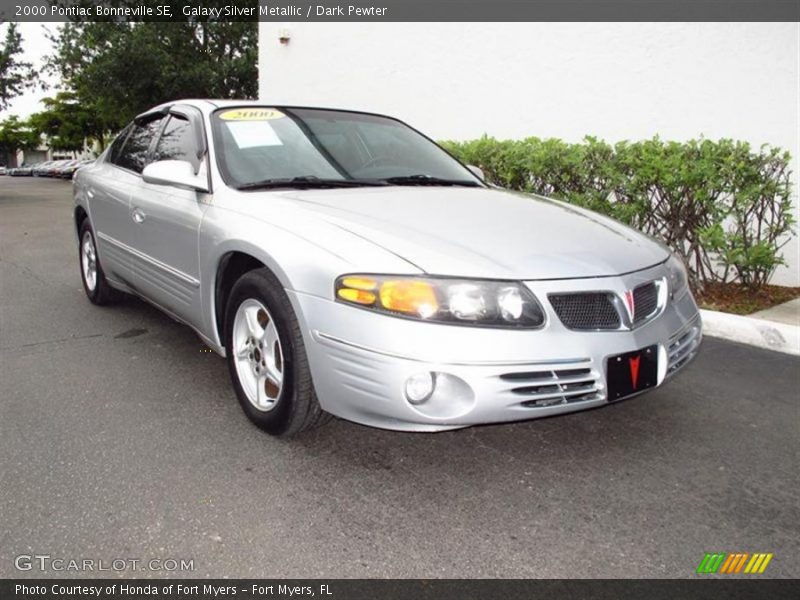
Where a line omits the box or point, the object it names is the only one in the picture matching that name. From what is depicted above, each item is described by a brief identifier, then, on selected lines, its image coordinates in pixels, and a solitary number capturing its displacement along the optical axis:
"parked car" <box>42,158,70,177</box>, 46.97
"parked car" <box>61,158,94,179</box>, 43.44
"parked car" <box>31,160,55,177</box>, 50.47
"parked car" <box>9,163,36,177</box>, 54.67
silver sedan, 2.36
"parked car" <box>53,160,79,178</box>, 45.12
